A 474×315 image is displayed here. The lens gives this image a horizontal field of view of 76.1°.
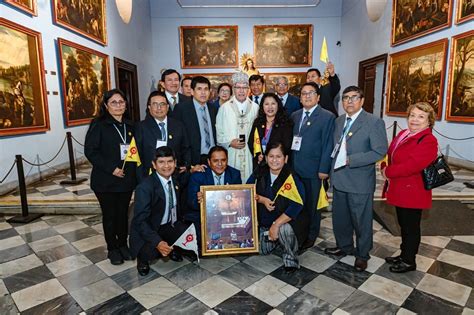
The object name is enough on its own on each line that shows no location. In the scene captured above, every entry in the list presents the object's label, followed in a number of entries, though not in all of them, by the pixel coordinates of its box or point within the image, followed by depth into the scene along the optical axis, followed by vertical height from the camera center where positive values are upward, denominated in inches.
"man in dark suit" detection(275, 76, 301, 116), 183.0 +8.7
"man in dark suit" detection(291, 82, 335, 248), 128.8 -13.8
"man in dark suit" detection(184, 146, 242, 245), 133.1 -29.2
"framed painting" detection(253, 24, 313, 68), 545.6 +119.4
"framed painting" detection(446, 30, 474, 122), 268.4 +26.5
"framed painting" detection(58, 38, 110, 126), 287.7 +36.0
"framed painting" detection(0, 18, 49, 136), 212.1 +24.5
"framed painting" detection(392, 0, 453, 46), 303.3 +100.7
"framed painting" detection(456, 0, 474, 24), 265.7 +87.8
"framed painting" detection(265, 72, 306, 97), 555.2 +59.1
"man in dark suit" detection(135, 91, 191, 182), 128.0 -8.1
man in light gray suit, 112.0 -20.1
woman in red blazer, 104.2 -22.3
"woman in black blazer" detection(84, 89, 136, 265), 119.3 -19.6
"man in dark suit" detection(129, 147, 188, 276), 115.9 -40.6
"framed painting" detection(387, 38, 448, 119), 307.0 +36.8
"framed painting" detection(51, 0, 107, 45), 282.8 +99.7
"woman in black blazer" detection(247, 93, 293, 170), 136.5 -5.6
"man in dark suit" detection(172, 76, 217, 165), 150.9 -3.1
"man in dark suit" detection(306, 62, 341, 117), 196.5 +15.5
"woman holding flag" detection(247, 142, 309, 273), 122.9 -40.2
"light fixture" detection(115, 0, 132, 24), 295.1 +102.3
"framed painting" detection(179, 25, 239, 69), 541.3 +119.5
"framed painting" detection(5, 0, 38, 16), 218.1 +81.7
